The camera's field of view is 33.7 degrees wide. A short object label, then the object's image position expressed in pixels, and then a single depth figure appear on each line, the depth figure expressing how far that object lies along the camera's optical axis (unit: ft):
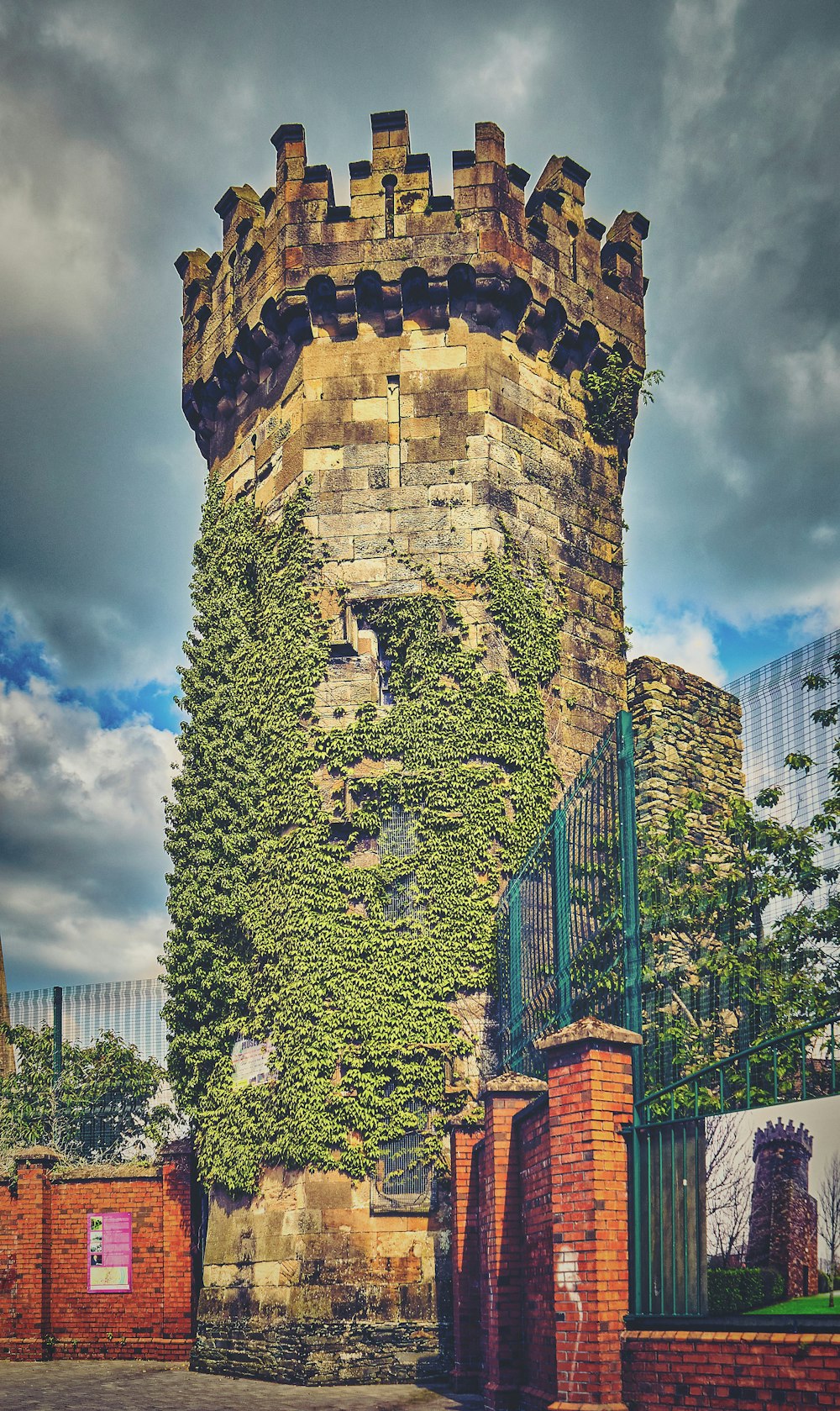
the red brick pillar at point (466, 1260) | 34.88
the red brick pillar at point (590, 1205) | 22.70
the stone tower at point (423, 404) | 45.01
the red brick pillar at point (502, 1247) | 29.84
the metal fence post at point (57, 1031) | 57.26
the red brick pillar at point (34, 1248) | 47.44
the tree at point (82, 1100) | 55.62
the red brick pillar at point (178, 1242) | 45.62
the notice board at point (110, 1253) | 46.93
